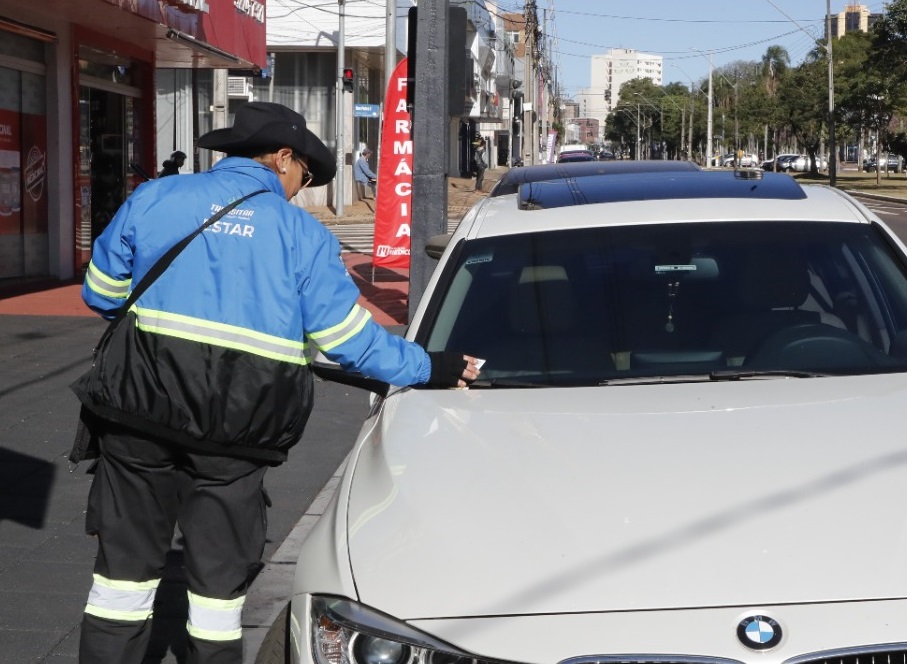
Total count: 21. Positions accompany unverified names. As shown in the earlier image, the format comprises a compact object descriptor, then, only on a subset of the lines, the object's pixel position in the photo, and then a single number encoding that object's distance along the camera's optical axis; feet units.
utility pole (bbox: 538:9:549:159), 282.15
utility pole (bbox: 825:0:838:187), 167.73
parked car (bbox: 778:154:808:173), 285.23
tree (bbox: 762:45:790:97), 354.29
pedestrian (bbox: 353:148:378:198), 85.96
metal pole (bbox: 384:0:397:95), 64.05
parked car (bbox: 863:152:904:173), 303.68
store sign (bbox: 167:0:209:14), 50.02
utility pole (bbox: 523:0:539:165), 226.56
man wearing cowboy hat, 10.64
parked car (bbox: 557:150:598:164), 92.76
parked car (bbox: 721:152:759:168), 285.04
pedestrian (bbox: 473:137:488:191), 140.15
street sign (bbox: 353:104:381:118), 106.93
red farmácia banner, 43.98
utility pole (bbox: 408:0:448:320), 28.78
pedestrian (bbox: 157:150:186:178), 45.95
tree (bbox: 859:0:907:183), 152.76
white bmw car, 8.00
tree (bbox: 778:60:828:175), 217.36
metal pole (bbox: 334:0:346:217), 99.81
